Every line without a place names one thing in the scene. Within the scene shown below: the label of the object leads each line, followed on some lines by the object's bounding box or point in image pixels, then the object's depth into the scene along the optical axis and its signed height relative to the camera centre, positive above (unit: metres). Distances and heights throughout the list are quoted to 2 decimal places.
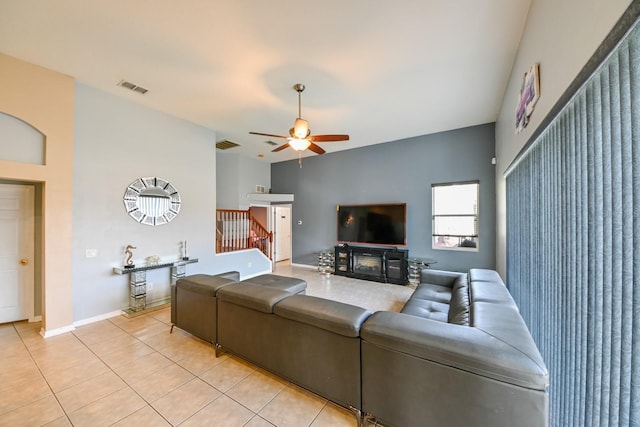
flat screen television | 5.73 -0.31
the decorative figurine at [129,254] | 3.79 -0.70
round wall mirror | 3.94 +0.21
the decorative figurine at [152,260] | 4.08 -0.85
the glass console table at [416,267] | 5.36 -1.29
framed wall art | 1.96 +1.11
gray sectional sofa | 1.18 -0.93
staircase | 5.73 -0.52
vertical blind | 0.93 -0.20
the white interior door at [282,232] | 8.59 -0.74
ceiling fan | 3.31 +1.14
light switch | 3.45 -0.62
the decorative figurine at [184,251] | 4.59 -0.78
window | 5.08 -0.07
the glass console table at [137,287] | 3.72 -1.24
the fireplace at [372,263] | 5.53 -1.31
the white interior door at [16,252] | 3.25 -0.58
